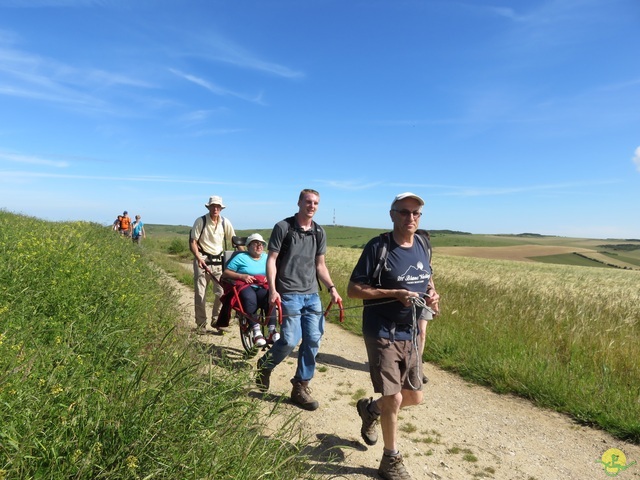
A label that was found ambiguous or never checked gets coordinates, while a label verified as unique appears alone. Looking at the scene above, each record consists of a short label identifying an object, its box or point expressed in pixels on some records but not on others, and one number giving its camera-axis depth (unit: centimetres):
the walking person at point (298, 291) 449
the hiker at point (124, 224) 1995
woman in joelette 597
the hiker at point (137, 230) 2067
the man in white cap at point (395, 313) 323
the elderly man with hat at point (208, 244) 695
